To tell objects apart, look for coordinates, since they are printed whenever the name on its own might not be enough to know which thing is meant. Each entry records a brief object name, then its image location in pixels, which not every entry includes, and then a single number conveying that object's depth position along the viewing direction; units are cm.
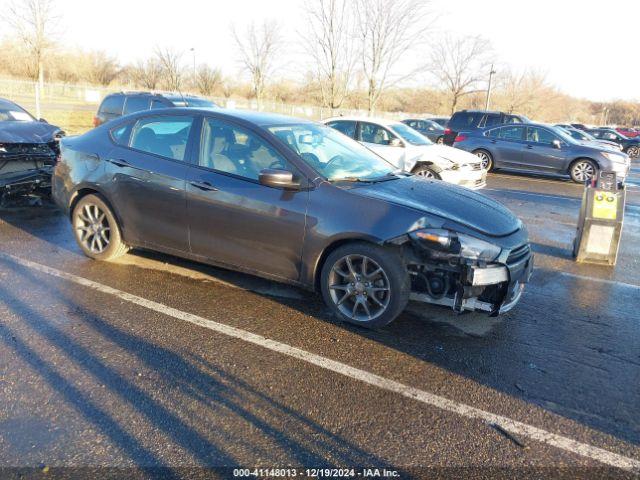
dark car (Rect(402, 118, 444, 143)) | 2063
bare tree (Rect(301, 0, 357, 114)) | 2212
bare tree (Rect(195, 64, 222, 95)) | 5212
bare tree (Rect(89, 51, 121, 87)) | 5507
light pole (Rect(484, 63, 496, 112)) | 3678
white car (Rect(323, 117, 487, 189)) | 1014
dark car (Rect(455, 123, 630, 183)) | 1377
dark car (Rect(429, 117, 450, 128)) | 2710
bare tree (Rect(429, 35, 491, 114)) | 3712
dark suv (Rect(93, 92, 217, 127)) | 1279
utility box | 598
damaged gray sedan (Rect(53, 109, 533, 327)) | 386
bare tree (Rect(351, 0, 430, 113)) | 2191
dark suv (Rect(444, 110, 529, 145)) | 1823
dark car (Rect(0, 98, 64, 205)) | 732
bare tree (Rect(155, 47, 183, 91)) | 3846
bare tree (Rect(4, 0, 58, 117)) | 2516
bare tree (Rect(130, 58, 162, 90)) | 4712
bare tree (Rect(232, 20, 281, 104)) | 3703
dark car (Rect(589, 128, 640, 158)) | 2636
